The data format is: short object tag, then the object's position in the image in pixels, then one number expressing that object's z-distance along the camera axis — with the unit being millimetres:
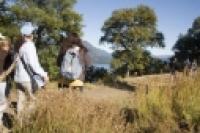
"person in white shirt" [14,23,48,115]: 7117
